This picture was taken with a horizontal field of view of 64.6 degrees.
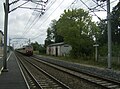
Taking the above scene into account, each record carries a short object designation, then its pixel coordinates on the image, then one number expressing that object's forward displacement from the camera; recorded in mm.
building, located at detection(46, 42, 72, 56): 25054
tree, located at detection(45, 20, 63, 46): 41972
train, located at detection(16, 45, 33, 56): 25354
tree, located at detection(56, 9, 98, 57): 16936
